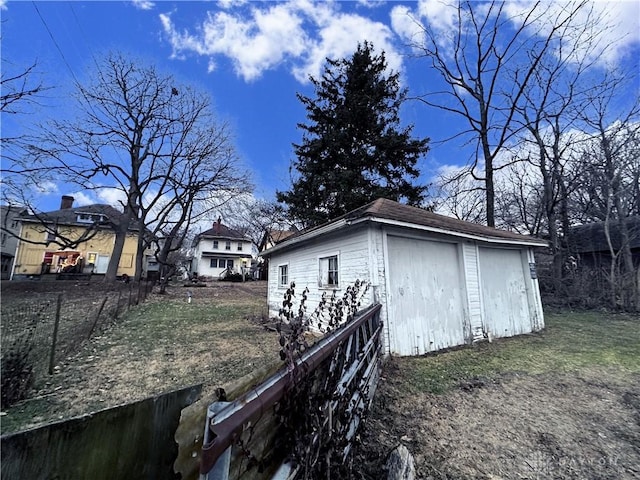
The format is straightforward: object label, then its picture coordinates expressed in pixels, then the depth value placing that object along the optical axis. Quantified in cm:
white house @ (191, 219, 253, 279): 3553
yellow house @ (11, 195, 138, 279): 2352
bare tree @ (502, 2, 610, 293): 1227
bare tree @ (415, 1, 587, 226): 1248
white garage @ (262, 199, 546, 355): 544
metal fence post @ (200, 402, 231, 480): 77
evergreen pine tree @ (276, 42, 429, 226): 1389
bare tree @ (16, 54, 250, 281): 1484
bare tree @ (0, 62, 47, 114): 815
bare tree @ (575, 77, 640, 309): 1153
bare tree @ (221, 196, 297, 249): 1953
